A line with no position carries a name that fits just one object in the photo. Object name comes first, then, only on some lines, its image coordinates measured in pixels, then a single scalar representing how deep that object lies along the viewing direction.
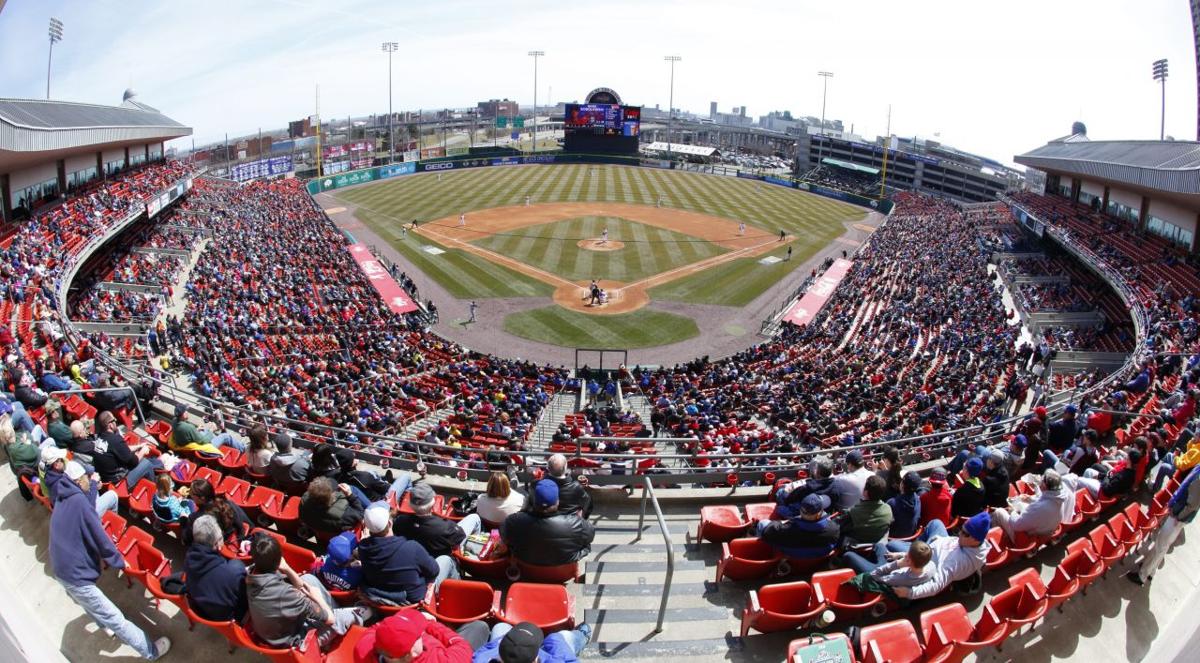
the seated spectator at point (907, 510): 6.88
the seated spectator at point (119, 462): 7.39
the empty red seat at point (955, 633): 5.06
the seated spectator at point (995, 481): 7.32
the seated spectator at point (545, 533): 5.92
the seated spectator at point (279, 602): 4.87
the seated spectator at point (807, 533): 6.27
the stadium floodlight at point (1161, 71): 43.47
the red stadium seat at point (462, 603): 5.57
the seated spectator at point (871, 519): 6.56
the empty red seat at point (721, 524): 7.40
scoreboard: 86.06
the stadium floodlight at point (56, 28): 44.38
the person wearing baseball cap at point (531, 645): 4.35
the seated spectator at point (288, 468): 7.57
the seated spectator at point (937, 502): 7.24
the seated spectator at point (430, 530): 5.96
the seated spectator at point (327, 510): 6.20
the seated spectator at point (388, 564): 5.42
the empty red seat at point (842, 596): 5.78
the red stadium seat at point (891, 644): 5.12
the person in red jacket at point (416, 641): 4.28
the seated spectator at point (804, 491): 6.86
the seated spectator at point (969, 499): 7.26
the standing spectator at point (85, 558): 5.19
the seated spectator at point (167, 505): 6.55
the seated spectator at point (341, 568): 5.67
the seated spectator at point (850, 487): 7.02
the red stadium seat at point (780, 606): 5.69
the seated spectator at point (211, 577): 5.10
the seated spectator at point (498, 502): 6.53
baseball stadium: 5.61
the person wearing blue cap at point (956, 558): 5.84
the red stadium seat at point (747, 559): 6.62
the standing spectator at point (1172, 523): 6.61
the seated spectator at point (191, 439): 8.68
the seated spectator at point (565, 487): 6.28
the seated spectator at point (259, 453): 7.86
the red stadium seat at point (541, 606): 5.49
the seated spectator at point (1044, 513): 6.64
